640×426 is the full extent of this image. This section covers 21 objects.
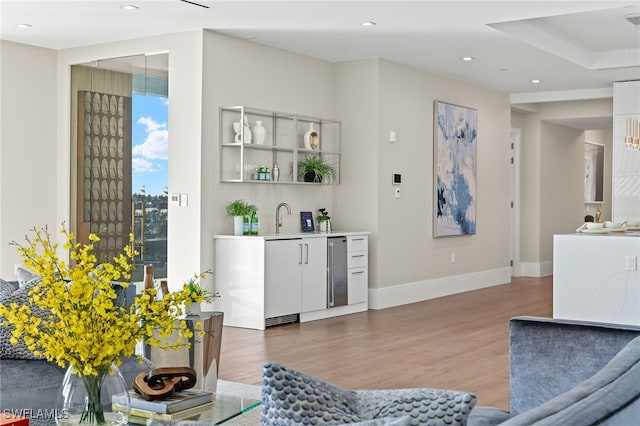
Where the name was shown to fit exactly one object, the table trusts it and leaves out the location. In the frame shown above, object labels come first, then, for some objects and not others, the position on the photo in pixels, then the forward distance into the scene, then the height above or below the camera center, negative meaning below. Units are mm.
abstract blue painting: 9453 +443
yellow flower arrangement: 2041 -330
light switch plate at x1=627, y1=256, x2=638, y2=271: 5762 -438
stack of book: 2590 -708
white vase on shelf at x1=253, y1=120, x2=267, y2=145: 7430 +669
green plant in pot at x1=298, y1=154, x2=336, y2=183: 8078 +345
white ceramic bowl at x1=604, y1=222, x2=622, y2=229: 6566 -176
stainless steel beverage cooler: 7758 -703
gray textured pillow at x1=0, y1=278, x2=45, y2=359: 3766 -664
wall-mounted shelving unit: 7258 +589
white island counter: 5773 -560
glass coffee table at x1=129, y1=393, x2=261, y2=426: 2617 -742
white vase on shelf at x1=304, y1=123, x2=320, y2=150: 8162 +681
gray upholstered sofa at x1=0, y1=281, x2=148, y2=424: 2996 -790
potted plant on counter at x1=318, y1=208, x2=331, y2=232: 8117 -208
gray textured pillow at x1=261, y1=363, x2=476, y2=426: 1394 -377
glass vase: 2129 -552
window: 7453 +470
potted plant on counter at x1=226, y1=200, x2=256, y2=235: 7203 -114
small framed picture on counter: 8109 -207
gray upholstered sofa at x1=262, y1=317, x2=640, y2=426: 1374 -375
